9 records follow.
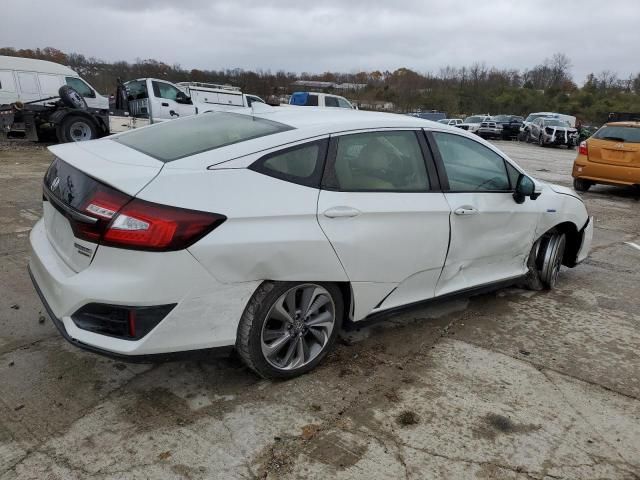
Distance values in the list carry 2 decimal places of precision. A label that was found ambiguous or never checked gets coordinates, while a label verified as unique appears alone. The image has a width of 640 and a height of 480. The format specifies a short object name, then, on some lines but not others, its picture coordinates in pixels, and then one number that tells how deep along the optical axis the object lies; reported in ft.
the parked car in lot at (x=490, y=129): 114.73
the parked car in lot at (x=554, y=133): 93.76
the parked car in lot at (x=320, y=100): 65.77
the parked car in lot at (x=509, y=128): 117.39
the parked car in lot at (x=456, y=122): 120.82
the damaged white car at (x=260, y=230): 7.95
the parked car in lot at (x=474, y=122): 118.42
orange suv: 33.94
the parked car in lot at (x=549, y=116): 105.80
